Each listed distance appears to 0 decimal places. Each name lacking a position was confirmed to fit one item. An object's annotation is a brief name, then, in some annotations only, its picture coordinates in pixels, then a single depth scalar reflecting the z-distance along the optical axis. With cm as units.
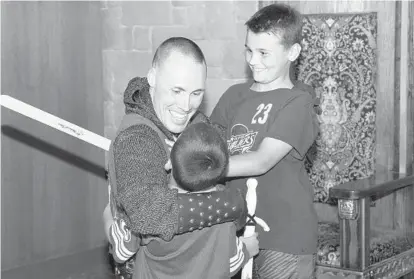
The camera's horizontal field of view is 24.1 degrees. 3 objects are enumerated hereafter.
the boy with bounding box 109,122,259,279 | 239
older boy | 302
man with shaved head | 238
